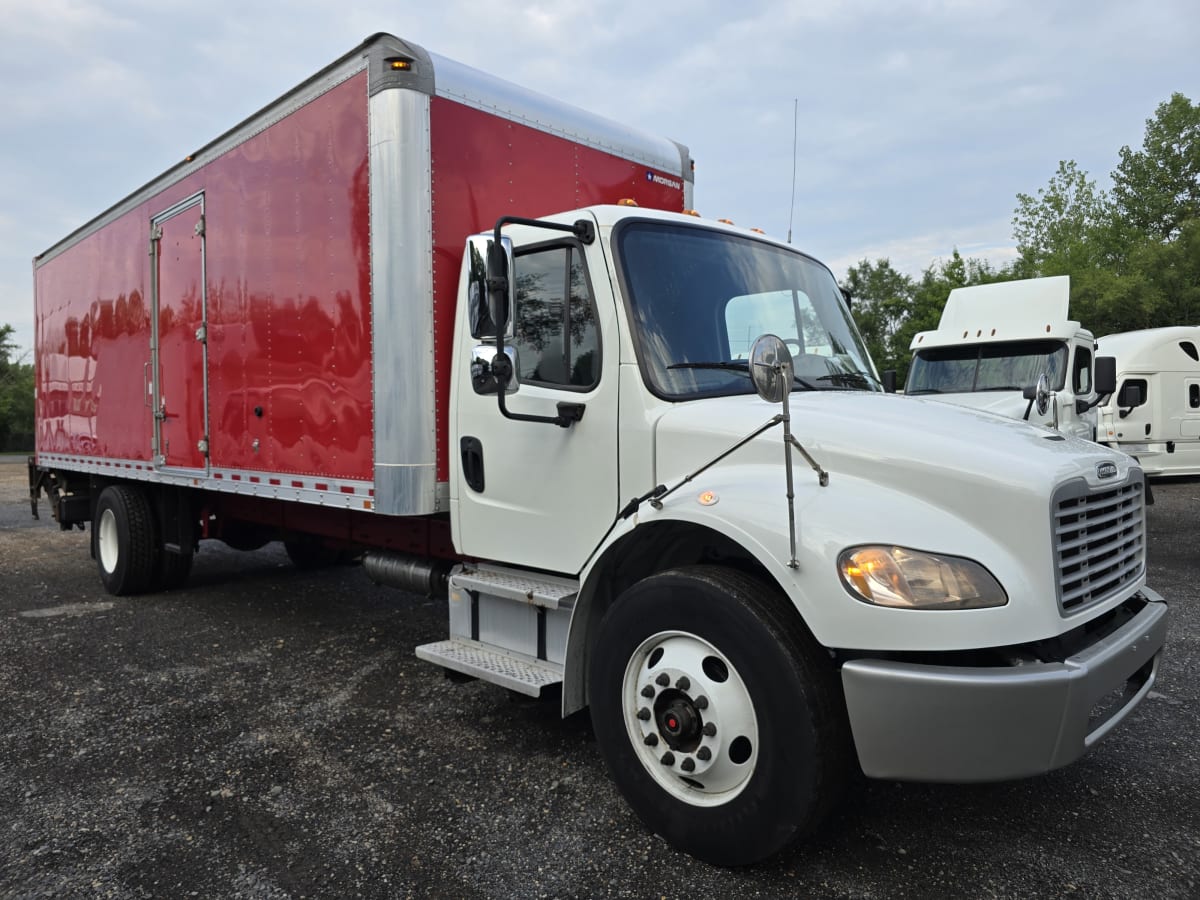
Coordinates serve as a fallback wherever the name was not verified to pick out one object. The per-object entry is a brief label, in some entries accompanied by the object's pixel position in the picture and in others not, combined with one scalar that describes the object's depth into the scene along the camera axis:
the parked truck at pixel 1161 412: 14.14
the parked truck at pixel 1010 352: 9.41
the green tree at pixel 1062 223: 33.69
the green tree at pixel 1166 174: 36.94
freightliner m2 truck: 2.51
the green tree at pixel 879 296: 50.37
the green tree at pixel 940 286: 37.12
